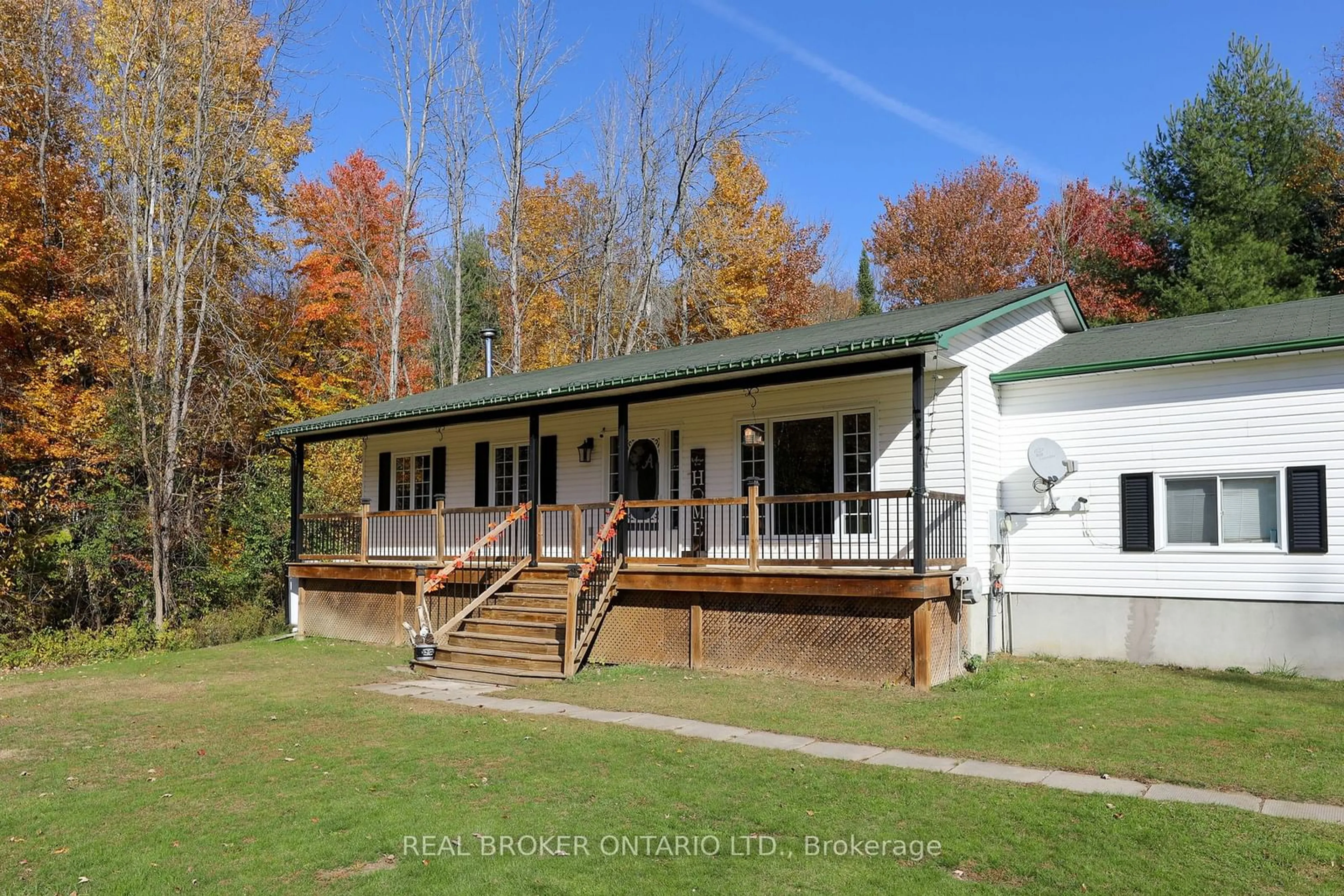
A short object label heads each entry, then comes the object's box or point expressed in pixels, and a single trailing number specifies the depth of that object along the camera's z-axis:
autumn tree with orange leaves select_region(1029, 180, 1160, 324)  26.12
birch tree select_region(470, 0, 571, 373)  26.89
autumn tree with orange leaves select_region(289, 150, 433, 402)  26.62
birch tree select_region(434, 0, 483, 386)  26.64
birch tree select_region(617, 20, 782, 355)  27.41
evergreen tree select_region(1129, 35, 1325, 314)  23.05
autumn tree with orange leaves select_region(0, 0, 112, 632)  18.88
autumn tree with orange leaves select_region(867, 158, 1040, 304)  33.53
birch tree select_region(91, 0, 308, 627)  17.95
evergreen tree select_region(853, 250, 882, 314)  40.28
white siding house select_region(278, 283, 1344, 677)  10.78
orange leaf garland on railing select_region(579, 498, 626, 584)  12.48
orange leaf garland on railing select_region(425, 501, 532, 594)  14.10
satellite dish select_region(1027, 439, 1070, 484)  12.12
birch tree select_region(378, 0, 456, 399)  25.27
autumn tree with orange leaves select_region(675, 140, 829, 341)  28.84
